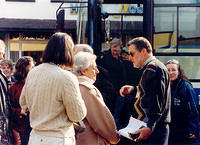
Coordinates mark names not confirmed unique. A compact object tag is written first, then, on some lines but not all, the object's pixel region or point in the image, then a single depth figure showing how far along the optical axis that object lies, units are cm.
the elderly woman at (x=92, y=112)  313
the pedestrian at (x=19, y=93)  446
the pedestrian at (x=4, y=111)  418
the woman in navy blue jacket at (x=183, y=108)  445
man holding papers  340
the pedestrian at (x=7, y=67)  534
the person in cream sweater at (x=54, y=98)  274
